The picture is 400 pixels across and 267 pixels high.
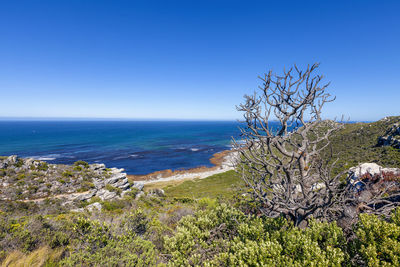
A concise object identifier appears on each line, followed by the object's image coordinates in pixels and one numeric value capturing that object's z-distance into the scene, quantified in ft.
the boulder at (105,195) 66.61
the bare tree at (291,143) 16.34
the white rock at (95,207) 50.10
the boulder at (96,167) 97.35
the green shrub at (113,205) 52.75
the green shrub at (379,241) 9.83
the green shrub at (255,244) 11.62
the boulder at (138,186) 88.15
